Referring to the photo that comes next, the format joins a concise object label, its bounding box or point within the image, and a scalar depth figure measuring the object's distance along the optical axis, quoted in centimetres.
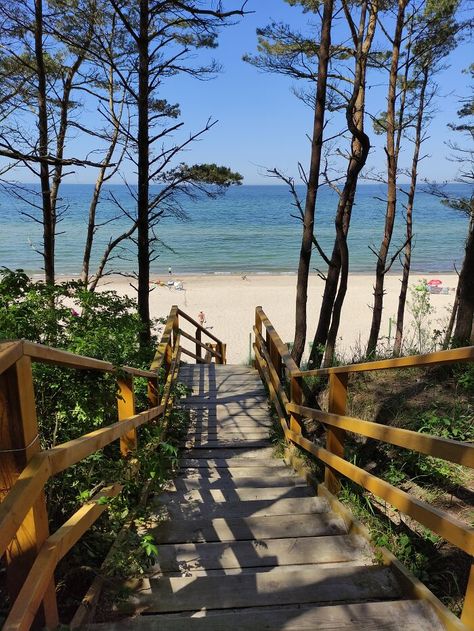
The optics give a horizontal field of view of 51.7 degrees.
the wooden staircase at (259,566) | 196
